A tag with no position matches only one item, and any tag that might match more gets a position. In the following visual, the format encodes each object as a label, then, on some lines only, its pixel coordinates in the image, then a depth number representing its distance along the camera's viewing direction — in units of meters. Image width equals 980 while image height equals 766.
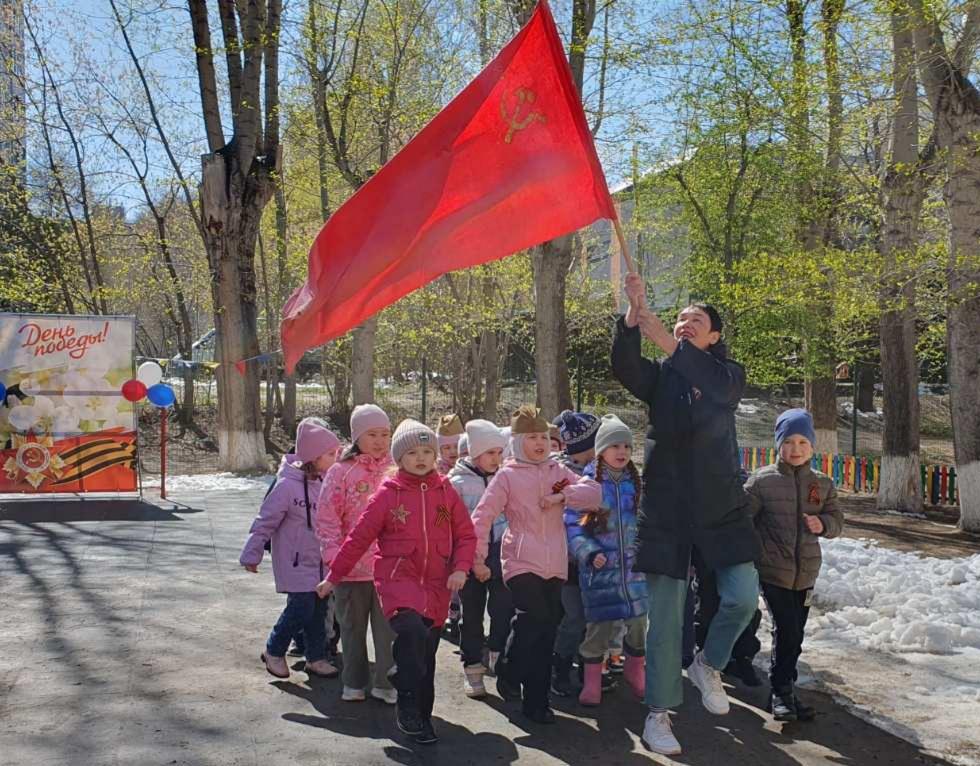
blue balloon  14.89
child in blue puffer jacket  5.61
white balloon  14.66
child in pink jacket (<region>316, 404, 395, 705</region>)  5.59
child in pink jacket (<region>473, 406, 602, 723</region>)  5.26
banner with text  14.00
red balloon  14.15
